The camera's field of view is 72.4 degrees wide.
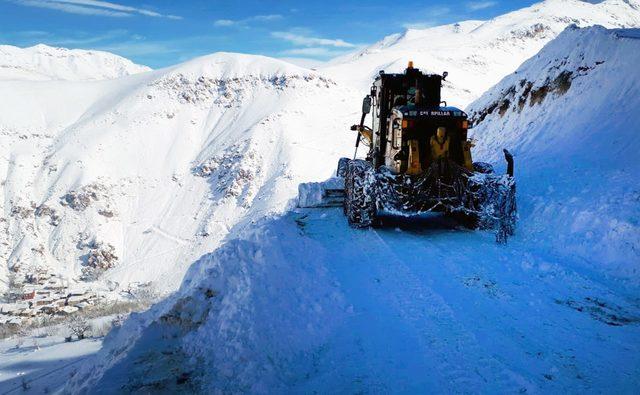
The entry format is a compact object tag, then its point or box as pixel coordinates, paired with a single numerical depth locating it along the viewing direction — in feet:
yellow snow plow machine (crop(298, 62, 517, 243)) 28.73
